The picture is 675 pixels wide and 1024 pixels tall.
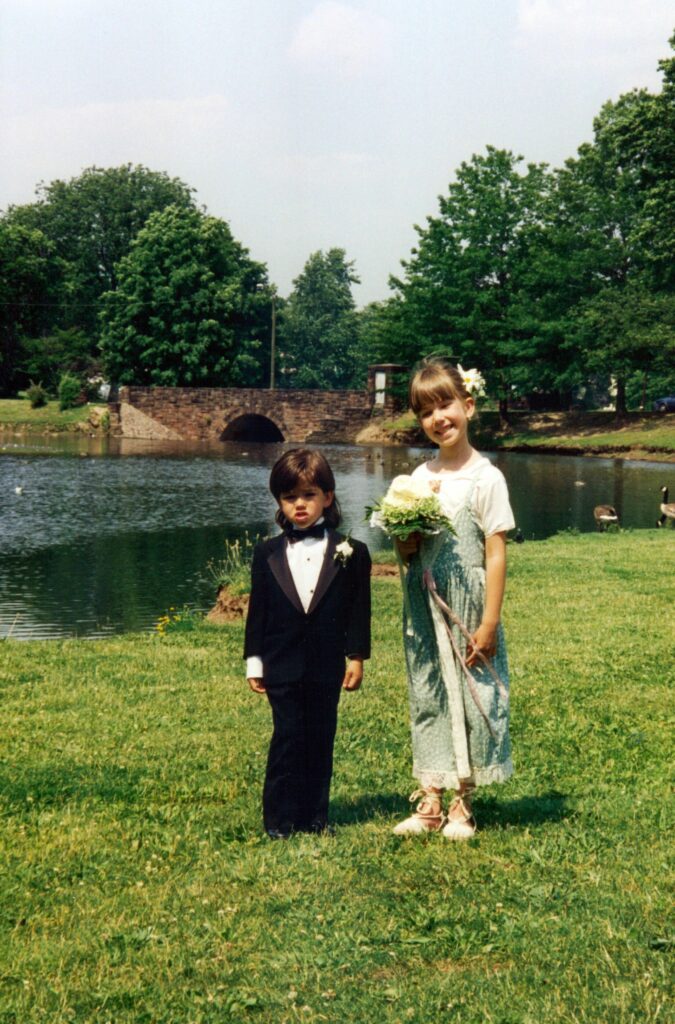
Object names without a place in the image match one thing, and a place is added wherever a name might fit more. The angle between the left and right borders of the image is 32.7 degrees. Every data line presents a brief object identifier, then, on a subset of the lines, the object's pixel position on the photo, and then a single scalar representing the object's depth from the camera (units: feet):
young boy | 17.25
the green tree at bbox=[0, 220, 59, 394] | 272.92
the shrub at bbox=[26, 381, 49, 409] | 260.01
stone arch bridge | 238.27
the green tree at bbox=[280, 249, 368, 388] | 341.21
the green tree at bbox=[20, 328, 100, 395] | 277.64
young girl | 17.08
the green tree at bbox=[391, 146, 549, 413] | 201.77
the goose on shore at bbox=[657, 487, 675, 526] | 81.46
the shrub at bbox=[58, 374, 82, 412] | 257.14
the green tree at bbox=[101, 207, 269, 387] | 243.19
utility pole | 258.16
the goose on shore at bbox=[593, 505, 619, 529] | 82.74
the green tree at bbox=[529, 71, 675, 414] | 173.43
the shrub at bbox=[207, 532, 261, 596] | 51.47
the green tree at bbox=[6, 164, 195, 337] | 290.56
